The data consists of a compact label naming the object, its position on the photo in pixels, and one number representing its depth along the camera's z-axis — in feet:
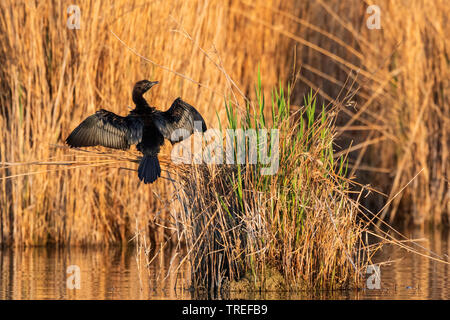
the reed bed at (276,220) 39.01
